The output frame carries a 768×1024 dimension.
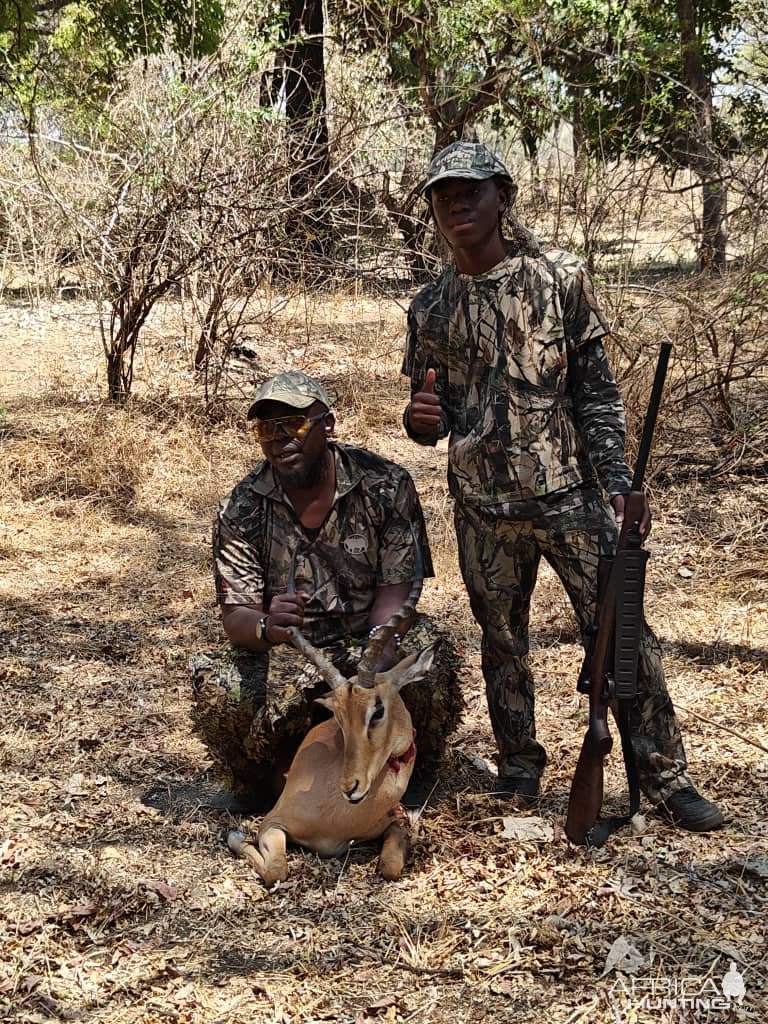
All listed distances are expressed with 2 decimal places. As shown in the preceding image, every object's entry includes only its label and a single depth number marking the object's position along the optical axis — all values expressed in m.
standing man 3.84
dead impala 3.68
